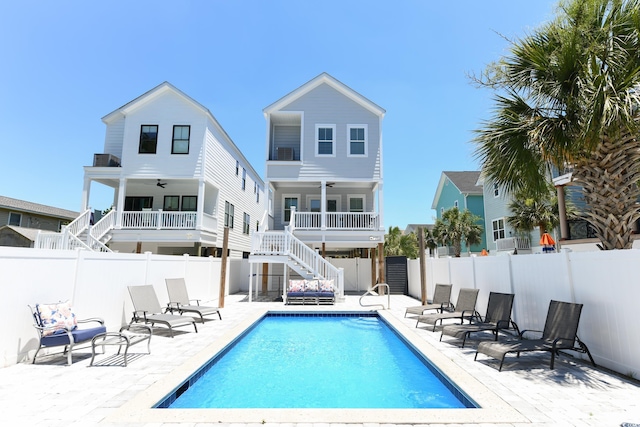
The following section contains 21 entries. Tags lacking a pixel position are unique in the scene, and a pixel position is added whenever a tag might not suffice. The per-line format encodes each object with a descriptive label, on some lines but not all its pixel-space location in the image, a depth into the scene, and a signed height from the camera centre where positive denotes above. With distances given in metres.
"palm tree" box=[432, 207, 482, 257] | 26.72 +2.73
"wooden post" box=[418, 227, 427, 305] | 12.52 -0.06
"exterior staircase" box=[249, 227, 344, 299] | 14.63 +0.22
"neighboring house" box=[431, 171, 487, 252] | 29.27 +6.55
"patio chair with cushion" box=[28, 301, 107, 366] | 5.49 -1.21
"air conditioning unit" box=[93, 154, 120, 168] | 17.78 +5.37
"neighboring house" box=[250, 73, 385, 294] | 16.77 +5.68
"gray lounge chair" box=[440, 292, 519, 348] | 6.90 -1.28
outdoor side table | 5.48 -1.54
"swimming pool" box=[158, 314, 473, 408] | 4.67 -2.07
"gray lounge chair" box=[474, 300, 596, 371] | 5.16 -1.27
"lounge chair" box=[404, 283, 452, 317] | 9.97 -1.17
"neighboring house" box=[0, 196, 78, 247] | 19.98 +3.11
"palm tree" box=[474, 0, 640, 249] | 5.33 +2.77
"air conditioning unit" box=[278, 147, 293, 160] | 17.53 +5.76
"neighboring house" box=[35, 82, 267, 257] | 17.17 +4.66
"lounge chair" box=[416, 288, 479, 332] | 8.34 -1.24
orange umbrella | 14.05 +0.94
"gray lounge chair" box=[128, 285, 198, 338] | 7.93 -1.34
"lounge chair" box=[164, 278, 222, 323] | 9.69 -1.33
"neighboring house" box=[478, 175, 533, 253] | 22.95 +2.71
